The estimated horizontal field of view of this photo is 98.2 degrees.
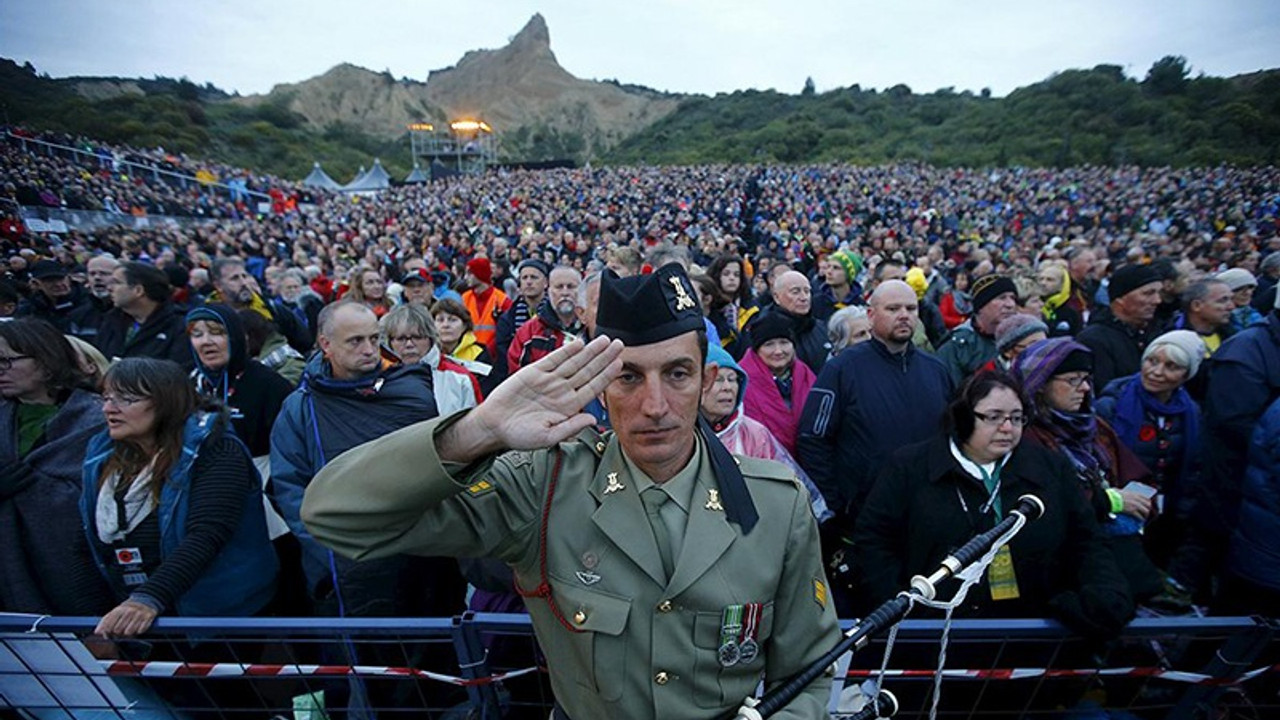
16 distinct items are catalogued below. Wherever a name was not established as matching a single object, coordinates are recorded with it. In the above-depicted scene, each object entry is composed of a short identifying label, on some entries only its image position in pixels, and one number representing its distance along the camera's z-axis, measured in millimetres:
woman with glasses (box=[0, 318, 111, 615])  2410
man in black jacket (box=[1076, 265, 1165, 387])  3984
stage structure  66312
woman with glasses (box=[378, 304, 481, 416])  3641
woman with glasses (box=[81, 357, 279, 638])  2299
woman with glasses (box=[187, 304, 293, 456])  3240
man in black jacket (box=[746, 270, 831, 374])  4305
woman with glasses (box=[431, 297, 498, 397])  4555
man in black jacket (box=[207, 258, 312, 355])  5258
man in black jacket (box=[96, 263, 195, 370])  4203
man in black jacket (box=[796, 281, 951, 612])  3154
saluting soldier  1198
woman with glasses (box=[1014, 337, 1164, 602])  2463
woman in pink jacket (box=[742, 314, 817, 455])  3506
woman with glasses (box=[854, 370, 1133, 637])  2250
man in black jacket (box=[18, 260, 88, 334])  5652
